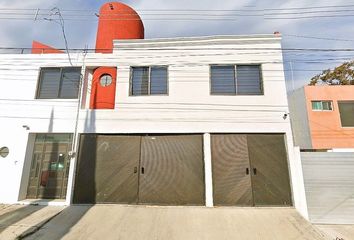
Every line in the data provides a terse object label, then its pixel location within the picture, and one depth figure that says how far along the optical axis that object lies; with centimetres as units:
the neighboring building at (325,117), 1460
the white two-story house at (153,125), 814
